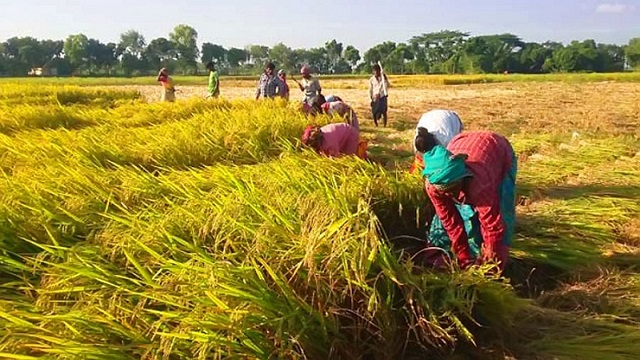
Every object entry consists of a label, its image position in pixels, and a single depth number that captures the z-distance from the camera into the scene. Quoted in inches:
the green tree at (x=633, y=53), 2546.8
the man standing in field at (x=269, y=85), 394.9
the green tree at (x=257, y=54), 3696.9
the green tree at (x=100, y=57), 2832.2
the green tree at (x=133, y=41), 3407.0
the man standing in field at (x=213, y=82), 420.2
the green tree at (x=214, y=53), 3351.4
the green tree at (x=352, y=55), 3351.4
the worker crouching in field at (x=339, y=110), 242.8
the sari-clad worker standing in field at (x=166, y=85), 434.9
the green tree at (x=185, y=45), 2923.2
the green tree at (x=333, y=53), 3526.1
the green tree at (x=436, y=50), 2738.2
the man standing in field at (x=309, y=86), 332.2
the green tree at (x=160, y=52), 2844.5
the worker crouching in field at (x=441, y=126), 127.5
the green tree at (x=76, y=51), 2755.9
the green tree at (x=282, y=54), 3501.5
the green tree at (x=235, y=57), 3484.3
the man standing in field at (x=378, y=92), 386.3
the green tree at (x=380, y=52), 3089.6
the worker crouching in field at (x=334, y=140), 166.7
